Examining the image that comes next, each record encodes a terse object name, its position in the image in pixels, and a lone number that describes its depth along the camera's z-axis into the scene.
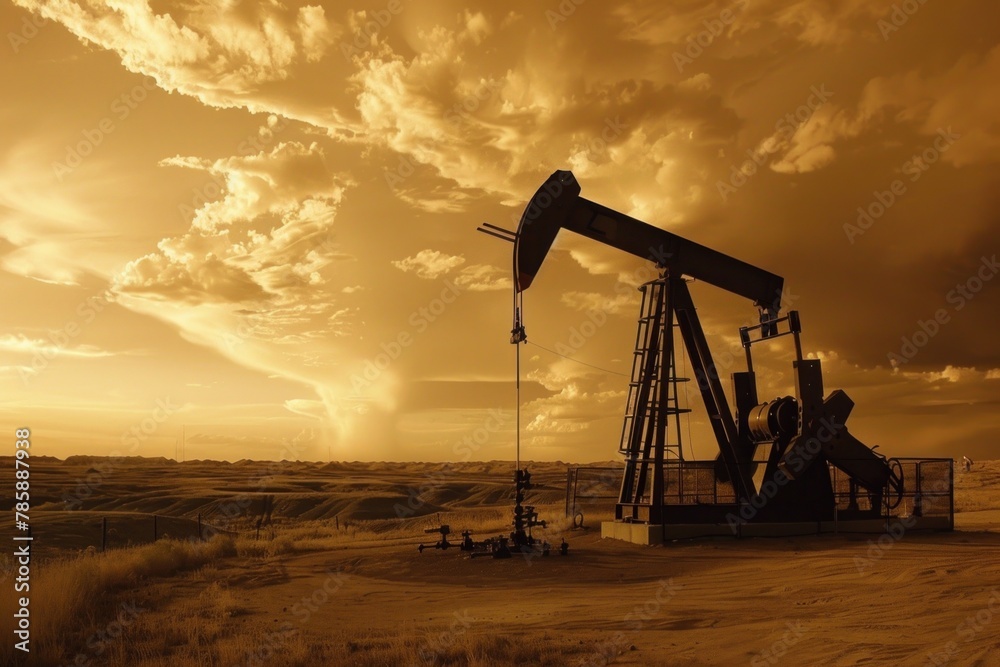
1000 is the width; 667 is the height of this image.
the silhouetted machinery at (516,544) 15.83
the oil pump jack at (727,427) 17.19
